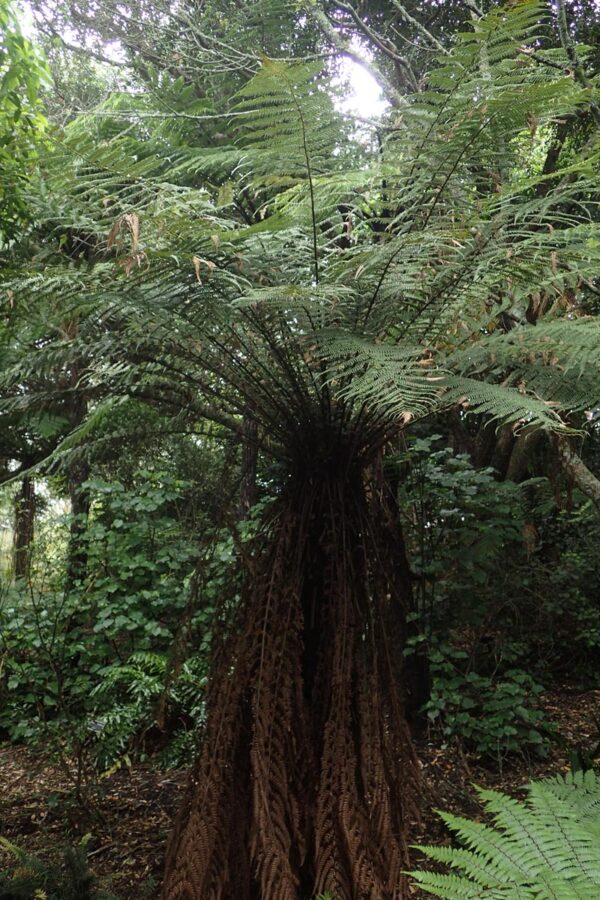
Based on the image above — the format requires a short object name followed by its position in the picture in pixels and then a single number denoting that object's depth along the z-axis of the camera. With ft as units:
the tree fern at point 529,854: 3.23
